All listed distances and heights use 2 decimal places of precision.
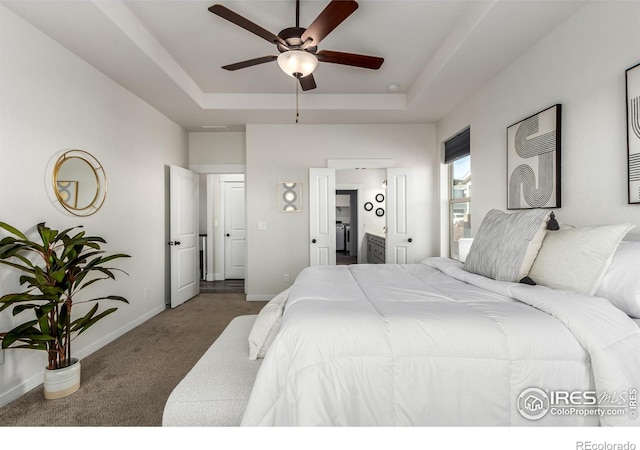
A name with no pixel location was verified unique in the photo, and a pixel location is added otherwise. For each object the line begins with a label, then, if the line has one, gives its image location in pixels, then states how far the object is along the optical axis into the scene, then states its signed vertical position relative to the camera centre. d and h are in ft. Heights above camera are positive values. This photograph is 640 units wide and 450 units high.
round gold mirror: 8.11 +1.20
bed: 3.84 -1.94
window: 12.51 +1.49
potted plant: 6.10 -1.64
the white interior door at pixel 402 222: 14.74 -0.05
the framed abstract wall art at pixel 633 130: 5.45 +1.61
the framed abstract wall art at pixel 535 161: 7.34 +1.56
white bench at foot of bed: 4.17 -2.42
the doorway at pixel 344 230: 29.96 -0.96
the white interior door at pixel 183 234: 13.78 -0.53
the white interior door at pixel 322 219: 14.76 +0.13
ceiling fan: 6.00 +4.12
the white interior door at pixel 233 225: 20.65 -0.17
